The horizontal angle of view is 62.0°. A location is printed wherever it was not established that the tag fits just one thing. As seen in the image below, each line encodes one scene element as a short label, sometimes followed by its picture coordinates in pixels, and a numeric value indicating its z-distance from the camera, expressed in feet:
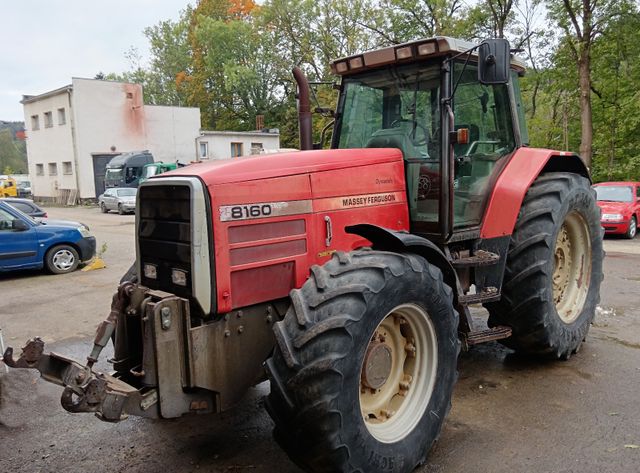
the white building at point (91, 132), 100.42
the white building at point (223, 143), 112.37
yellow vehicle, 121.70
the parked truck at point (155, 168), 85.25
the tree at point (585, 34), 57.36
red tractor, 8.91
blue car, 32.09
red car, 44.73
